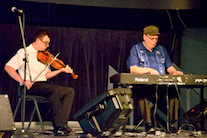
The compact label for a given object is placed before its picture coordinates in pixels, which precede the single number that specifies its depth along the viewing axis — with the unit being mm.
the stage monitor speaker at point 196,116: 7091
